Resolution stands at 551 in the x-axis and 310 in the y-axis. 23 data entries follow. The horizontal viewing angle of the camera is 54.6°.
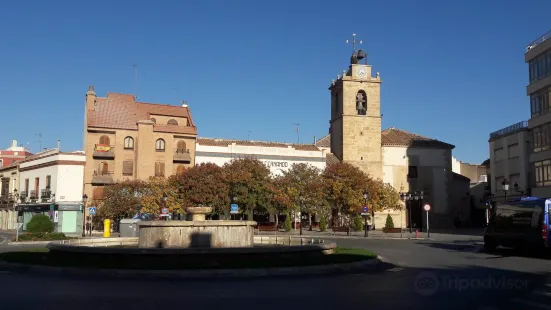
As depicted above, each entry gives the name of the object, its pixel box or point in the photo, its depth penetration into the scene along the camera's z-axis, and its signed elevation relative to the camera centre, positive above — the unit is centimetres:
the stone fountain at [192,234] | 1877 -81
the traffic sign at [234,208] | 4356 +26
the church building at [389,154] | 6181 +685
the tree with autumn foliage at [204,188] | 4759 +205
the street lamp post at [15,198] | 5882 +130
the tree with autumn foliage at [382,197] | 5084 +147
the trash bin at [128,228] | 3256 -106
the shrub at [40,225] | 3550 -101
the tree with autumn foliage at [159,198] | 4750 +116
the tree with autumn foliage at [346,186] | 5041 +244
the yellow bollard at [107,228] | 3712 -125
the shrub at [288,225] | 4938 -124
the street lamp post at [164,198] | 4513 +105
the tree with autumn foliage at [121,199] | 4806 +104
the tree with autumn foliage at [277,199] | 4950 +115
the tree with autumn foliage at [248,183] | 4828 +255
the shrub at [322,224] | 4878 -111
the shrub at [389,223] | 4959 -101
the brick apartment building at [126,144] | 5428 +699
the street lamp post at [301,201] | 4873 +94
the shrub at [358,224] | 4853 -108
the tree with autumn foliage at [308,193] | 5091 +178
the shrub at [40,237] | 3094 -157
